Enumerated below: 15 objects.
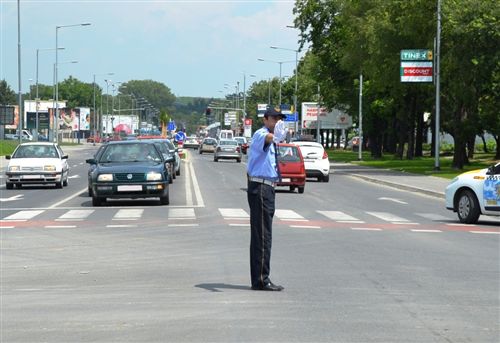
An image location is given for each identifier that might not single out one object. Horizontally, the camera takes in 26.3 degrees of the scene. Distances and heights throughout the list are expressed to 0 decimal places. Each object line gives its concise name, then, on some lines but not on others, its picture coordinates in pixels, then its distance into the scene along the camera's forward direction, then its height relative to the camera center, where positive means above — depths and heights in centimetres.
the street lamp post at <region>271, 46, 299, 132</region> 10200 +509
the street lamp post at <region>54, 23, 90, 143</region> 7712 +561
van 10942 -153
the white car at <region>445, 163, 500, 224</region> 2181 -149
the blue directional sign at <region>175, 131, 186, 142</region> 8494 -146
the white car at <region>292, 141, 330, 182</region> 4244 -163
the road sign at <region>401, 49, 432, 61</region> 5128 +322
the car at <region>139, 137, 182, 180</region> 4244 -138
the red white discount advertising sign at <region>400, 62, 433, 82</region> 5128 +241
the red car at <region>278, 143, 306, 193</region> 3353 -159
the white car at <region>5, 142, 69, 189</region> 3456 -163
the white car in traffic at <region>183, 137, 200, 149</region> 12512 -284
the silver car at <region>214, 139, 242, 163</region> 7269 -210
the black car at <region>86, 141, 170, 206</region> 2573 -150
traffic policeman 1148 -82
